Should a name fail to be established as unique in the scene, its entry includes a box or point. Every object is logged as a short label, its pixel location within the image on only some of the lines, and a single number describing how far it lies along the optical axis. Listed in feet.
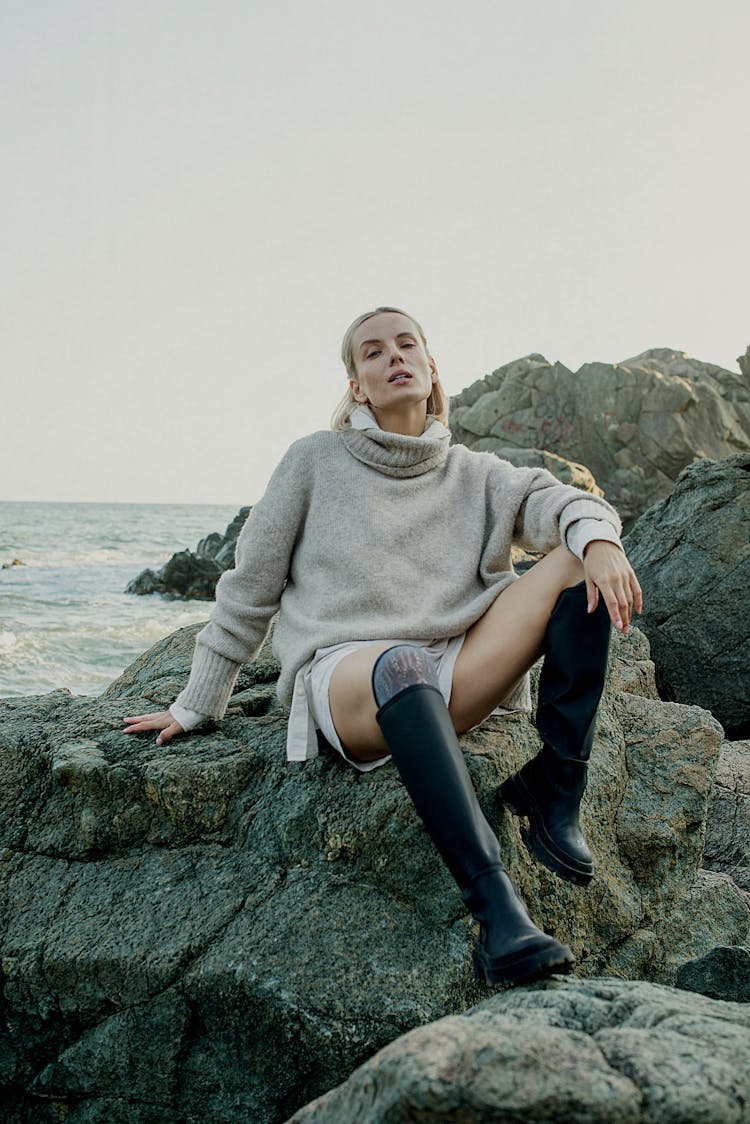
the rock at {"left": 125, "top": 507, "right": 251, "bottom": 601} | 78.69
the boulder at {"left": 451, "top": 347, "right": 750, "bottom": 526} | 100.37
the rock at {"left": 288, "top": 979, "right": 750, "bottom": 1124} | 4.61
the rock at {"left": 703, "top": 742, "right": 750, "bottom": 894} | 14.93
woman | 7.86
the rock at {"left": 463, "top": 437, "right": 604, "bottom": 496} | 72.23
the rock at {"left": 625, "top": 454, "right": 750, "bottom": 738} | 24.39
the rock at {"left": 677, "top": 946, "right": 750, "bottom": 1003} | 8.73
